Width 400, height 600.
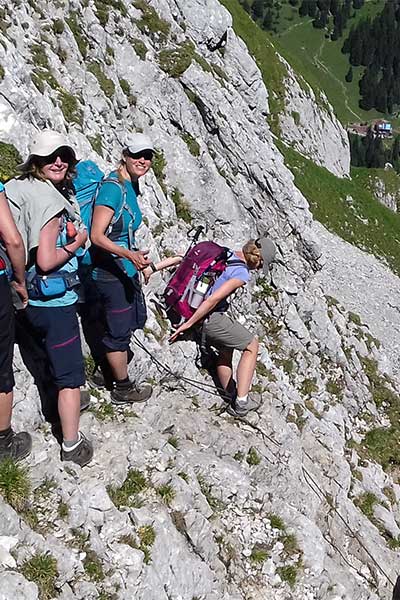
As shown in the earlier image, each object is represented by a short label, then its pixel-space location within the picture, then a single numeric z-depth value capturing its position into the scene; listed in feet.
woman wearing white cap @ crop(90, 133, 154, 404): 24.64
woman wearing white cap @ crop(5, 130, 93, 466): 20.61
